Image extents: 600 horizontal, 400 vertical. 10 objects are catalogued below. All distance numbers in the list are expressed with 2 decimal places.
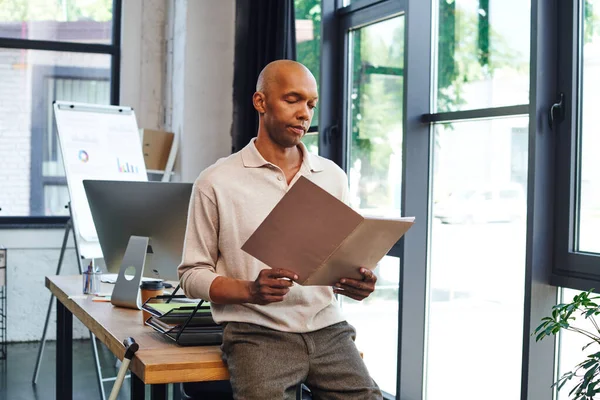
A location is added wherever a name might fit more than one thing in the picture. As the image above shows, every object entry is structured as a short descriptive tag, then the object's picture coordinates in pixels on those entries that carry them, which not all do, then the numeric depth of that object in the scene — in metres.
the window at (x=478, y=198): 3.01
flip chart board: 4.32
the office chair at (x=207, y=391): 2.13
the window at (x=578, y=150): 2.63
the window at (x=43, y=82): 5.32
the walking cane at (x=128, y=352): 1.89
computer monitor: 2.60
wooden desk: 1.81
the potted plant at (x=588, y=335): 1.96
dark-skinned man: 1.80
